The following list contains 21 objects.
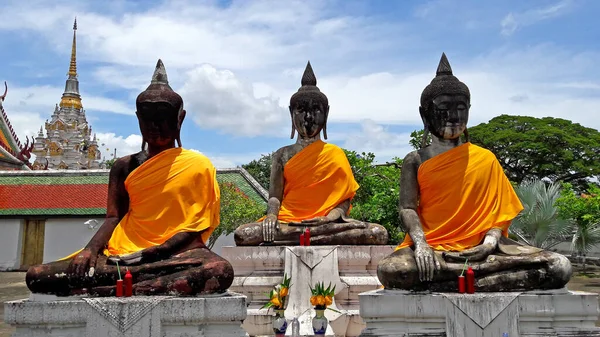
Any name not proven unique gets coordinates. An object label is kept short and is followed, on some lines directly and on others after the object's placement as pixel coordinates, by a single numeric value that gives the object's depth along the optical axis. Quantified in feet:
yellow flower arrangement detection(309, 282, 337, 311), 19.35
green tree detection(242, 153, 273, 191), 114.91
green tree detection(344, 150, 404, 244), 47.62
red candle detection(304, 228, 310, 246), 26.78
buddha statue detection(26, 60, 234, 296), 16.75
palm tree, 53.88
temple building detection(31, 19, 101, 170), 125.17
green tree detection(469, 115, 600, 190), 97.71
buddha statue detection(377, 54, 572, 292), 16.48
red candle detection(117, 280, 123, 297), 16.37
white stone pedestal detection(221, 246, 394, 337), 23.71
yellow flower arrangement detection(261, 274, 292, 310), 19.84
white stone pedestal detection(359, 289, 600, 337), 15.57
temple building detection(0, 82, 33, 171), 92.84
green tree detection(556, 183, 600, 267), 55.06
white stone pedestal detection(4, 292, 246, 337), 15.65
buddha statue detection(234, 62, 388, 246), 27.68
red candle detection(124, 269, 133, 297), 16.40
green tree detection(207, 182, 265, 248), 58.03
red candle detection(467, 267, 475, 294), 16.10
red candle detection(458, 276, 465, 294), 16.10
